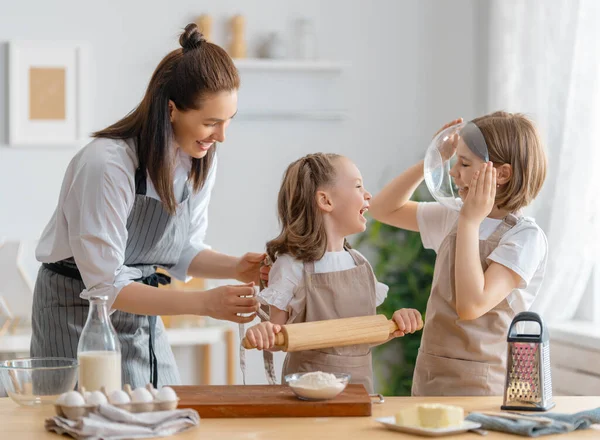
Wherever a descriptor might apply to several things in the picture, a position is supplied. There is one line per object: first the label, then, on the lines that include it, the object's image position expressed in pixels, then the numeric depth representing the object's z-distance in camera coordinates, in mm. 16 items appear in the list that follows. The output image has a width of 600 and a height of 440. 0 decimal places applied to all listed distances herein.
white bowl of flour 3484
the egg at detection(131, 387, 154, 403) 3340
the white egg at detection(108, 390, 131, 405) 3326
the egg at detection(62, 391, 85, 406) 3306
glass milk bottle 3409
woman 3756
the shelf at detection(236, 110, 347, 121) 6737
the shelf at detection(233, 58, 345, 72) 6568
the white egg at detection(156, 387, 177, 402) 3348
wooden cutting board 3456
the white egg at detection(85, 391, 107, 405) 3313
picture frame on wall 6392
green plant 6713
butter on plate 3336
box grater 3538
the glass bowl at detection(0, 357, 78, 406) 3539
